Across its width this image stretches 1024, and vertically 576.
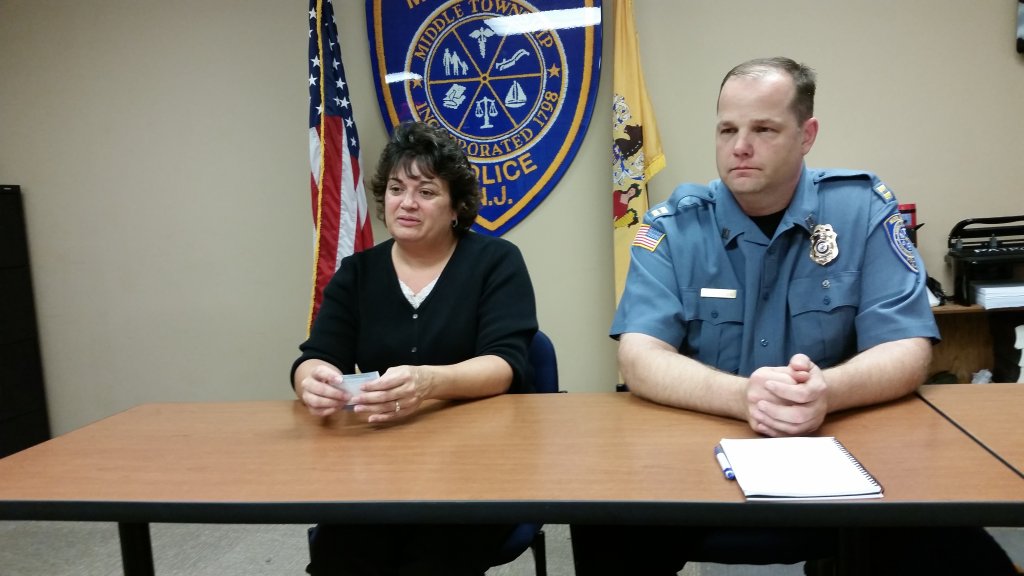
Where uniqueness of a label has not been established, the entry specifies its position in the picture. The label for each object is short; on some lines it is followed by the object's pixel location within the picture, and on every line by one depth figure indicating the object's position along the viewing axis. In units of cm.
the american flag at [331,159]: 293
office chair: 165
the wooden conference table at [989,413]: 102
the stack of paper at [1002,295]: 246
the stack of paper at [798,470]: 88
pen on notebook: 96
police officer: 133
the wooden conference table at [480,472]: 89
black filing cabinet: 339
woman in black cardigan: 148
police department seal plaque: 300
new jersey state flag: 288
